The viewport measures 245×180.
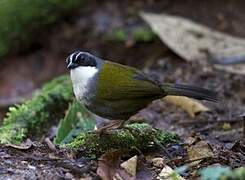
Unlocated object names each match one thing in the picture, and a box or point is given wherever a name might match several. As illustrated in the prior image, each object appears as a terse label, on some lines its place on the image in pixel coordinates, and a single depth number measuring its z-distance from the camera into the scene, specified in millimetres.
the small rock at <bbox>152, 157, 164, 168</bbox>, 8227
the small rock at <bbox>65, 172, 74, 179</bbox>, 7457
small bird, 9078
